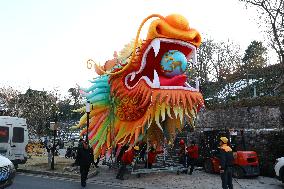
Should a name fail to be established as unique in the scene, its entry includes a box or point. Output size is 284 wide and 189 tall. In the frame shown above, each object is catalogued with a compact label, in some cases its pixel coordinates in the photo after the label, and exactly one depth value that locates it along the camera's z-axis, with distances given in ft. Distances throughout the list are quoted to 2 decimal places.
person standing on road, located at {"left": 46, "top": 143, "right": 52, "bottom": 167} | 58.98
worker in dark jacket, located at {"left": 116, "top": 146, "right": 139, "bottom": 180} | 47.44
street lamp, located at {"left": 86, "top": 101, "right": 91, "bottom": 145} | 52.44
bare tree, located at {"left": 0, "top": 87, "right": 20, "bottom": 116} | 148.30
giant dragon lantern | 46.14
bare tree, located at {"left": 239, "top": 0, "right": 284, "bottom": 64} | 82.84
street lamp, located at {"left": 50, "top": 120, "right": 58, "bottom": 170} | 56.34
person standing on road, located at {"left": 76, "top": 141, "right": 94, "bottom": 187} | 40.81
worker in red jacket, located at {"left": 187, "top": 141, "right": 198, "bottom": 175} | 53.26
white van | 52.19
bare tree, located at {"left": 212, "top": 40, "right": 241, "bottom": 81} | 134.72
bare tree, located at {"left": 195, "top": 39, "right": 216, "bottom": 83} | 135.52
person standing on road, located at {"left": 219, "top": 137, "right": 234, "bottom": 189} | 35.86
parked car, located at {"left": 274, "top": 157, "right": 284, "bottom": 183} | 43.62
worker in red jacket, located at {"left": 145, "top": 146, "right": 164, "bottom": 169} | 54.24
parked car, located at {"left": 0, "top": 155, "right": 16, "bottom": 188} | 23.41
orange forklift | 49.16
